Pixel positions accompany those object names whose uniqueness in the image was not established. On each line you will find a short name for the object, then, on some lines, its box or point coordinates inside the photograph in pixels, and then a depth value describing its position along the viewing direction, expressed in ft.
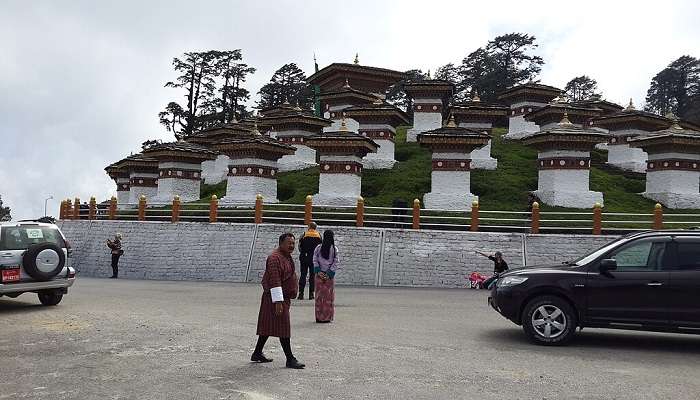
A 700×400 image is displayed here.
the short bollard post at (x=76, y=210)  85.61
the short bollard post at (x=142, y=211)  74.95
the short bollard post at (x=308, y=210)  66.49
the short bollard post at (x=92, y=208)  82.93
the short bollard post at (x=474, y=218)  64.13
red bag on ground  56.03
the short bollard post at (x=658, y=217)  60.03
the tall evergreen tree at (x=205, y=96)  184.75
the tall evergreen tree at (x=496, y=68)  191.83
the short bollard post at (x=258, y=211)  68.39
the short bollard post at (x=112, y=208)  79.41
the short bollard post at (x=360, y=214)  65.67
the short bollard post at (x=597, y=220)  61.57
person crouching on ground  53.83
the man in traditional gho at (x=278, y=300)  21.97
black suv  26.22
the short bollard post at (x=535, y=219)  62.18
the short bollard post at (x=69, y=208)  87.15
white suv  36.11
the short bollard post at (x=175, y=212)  72.08
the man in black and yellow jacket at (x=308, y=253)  44.21
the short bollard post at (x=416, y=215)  64.64
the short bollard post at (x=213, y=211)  70.08
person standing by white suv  67.31
